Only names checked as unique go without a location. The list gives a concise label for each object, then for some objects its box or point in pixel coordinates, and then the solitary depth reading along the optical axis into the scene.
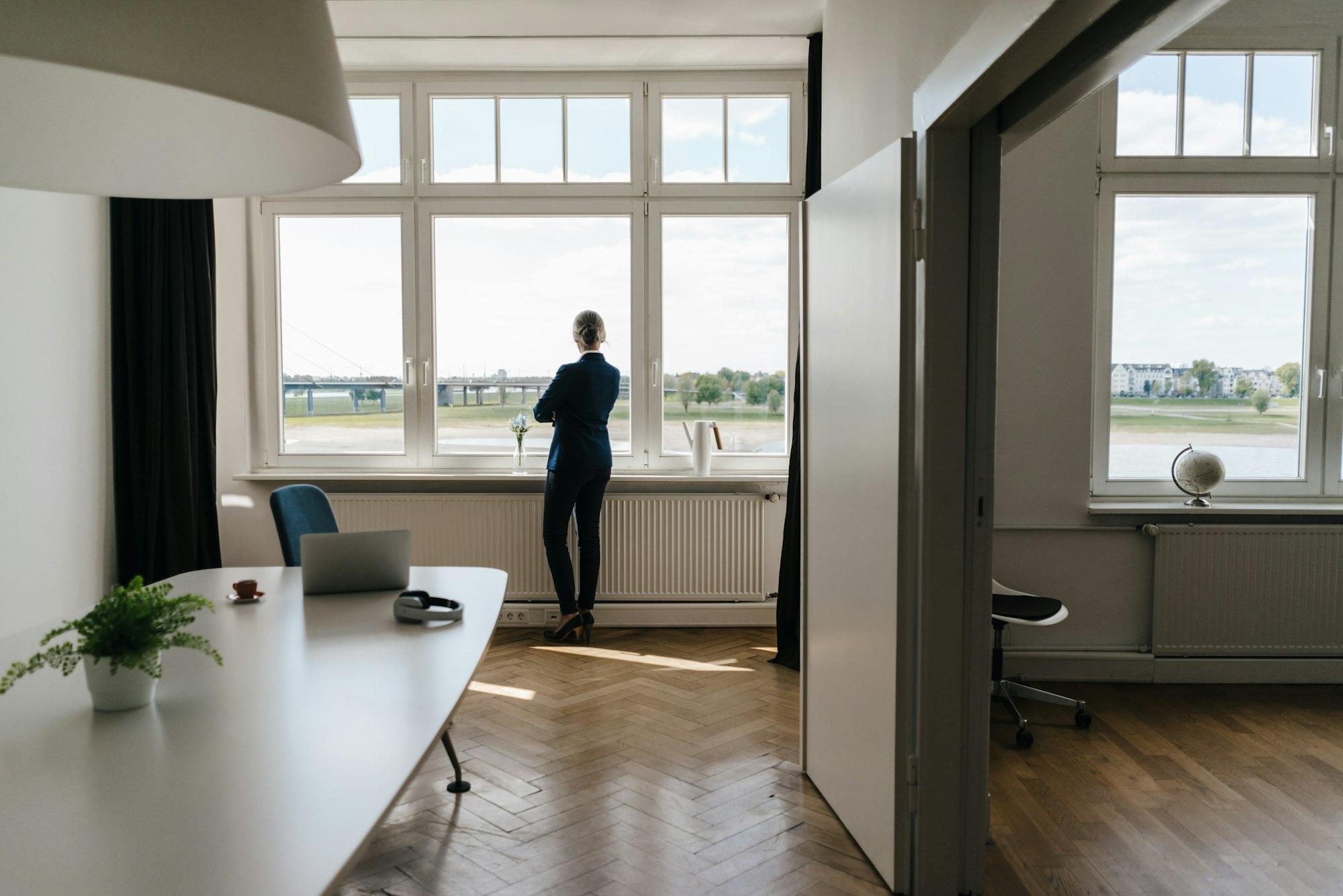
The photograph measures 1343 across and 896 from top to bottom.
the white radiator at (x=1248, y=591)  4.06
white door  2.40
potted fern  1.66
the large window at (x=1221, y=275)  4.27
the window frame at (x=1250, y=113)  4.19
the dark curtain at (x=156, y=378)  4.61
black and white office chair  3.42
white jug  4.94
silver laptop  2.61
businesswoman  4.59
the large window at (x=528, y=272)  5.02
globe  4.16
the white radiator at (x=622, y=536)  4.93
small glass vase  5.05
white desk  1.14
